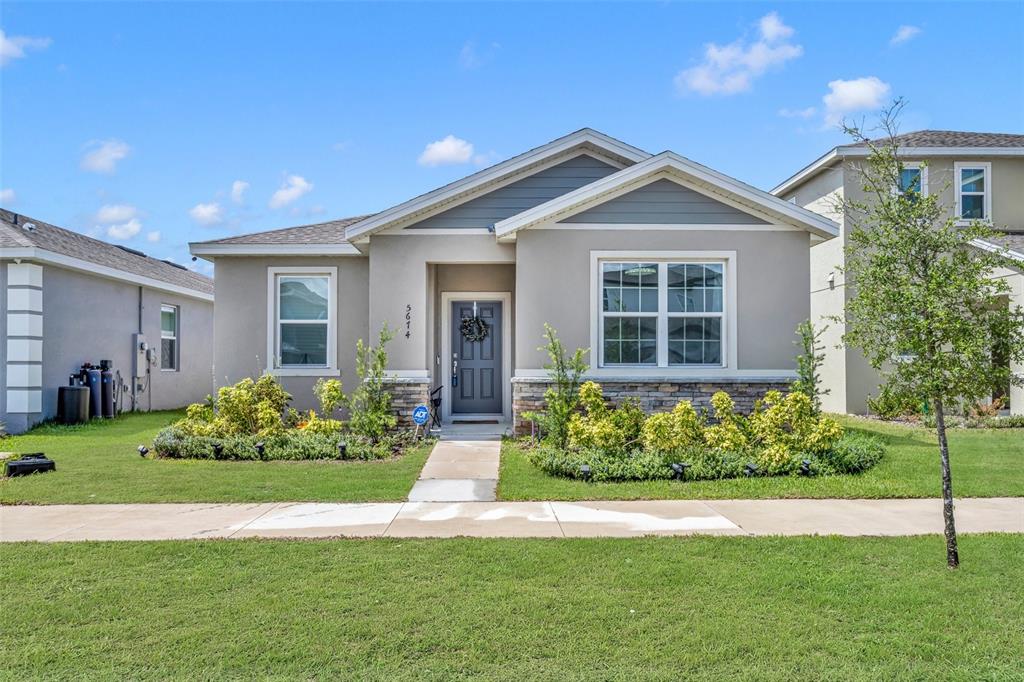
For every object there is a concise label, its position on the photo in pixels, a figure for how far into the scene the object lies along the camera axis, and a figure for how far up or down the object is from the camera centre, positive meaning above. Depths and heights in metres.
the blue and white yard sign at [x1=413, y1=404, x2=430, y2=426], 10.97 -0.95
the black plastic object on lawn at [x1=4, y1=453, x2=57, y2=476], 8.38 -1.37
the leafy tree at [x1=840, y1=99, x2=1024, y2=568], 4.81 +0.37
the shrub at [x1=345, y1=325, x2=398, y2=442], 10.52 -0.74
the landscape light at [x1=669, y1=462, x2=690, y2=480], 8.23 -1.39
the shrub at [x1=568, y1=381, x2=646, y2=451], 8.92 -0.93
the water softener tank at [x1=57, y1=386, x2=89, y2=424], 13.18 -0.94
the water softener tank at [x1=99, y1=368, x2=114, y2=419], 14.34 -0.77
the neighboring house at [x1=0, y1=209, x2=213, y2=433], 12.37 +0.74
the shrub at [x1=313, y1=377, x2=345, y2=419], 10.71 -0.63
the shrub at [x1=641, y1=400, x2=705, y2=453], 8.80 -0.97
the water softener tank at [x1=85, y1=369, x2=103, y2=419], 13.96 -0.76
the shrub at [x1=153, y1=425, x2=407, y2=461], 9.69 -1.33
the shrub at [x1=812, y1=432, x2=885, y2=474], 8.61 -1.33
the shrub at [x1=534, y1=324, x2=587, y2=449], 9.58 -0.53
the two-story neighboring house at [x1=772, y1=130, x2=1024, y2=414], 15.59 +3.90
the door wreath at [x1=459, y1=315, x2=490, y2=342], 13.16 +0.53
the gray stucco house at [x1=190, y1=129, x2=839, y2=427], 10.89 +1.36
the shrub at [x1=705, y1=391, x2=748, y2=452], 9.01 -0.99
